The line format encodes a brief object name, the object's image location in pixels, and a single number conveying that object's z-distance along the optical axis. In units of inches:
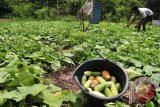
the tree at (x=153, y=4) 1284.4
